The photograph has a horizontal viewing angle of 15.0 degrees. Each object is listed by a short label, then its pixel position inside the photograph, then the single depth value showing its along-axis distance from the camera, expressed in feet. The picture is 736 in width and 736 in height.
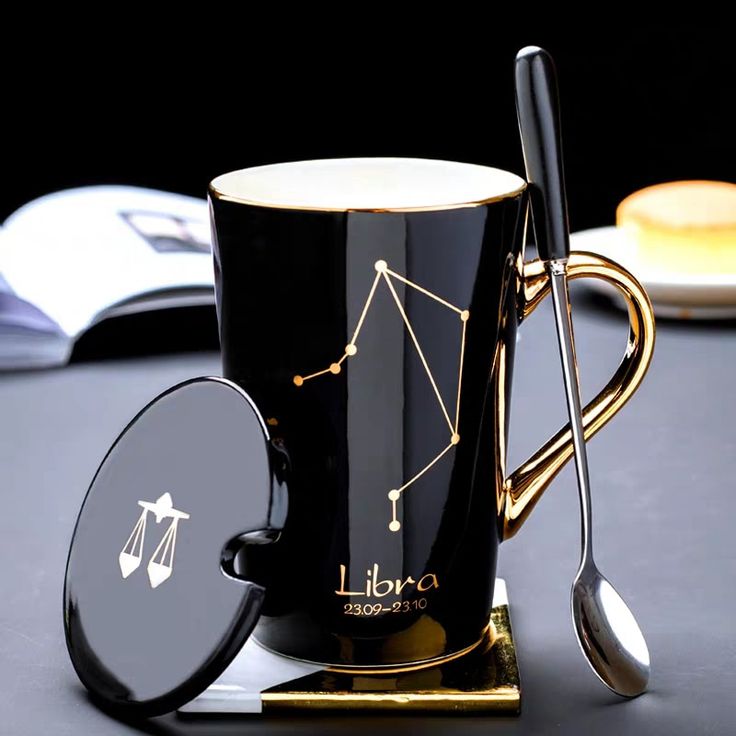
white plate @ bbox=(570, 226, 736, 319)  3.79
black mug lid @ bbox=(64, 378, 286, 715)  2.36
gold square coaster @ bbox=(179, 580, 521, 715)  2.42
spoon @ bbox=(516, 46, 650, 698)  2.44
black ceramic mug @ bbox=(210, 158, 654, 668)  2.36
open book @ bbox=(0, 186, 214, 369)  3.60
